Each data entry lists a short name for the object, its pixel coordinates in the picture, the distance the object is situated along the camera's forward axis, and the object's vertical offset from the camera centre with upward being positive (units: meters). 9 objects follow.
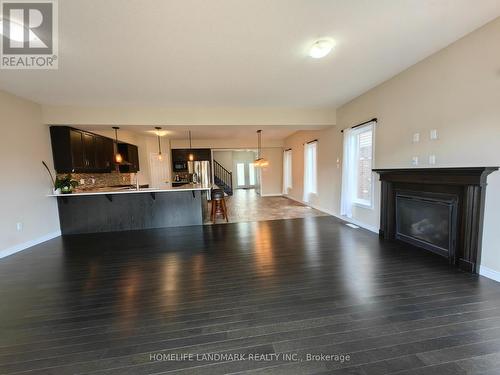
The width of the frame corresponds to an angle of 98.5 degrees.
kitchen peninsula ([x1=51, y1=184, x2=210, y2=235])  4.86 -0.83
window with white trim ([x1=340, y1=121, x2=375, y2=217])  4.41 +0.02
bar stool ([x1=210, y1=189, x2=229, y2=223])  5.48 -0.86
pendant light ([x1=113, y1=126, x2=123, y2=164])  5.29 +0.37
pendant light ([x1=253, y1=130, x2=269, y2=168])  7.69 +0.79
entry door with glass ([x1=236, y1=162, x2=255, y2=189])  15.05 -0.26
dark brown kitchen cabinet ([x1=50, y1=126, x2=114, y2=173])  4.63 +0.57
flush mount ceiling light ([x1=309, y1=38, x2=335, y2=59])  2.46 +1.43
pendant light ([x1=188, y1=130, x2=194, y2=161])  8.80 +0.75
